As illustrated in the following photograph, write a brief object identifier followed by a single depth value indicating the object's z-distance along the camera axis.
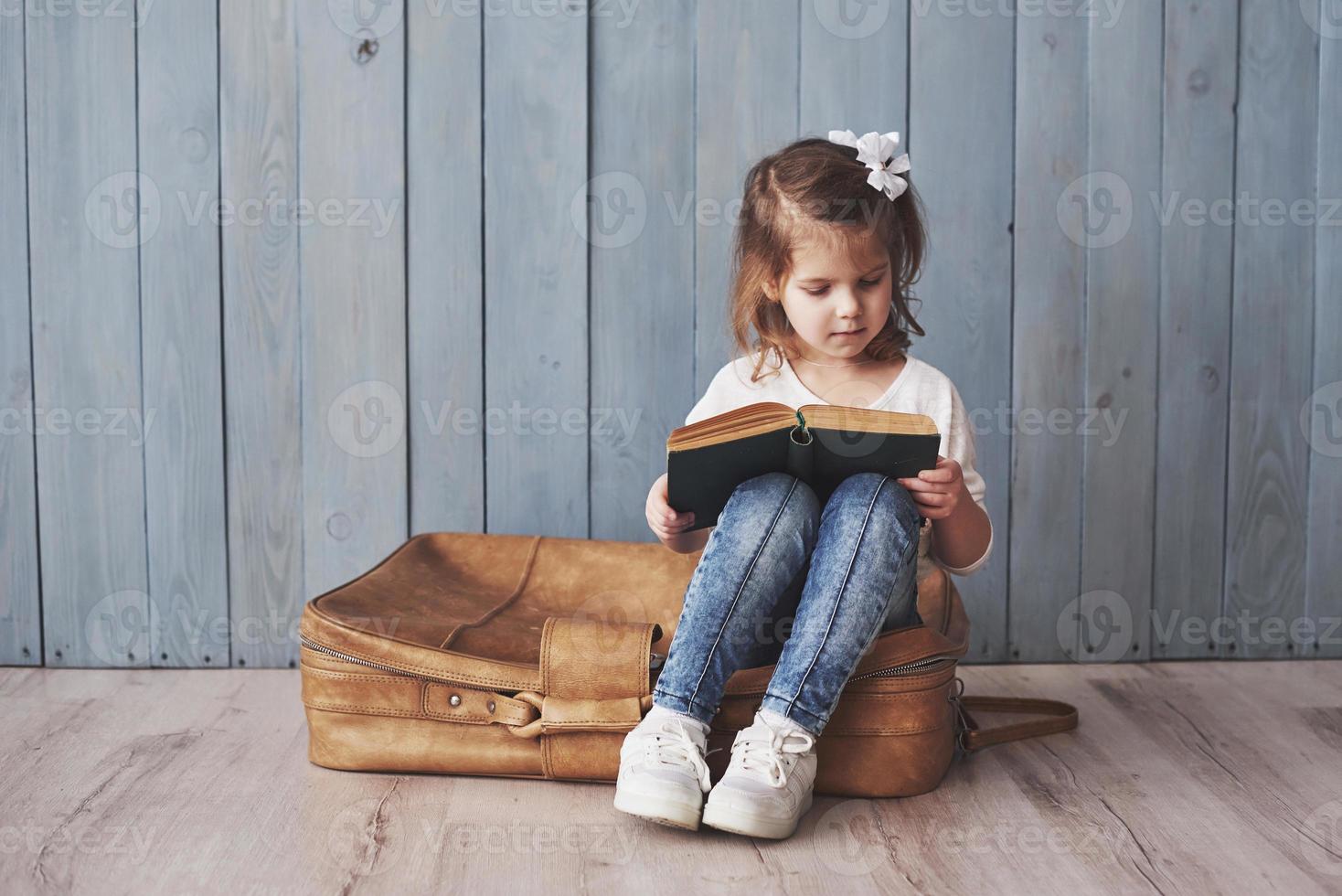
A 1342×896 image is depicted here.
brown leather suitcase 1.27
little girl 1.18
